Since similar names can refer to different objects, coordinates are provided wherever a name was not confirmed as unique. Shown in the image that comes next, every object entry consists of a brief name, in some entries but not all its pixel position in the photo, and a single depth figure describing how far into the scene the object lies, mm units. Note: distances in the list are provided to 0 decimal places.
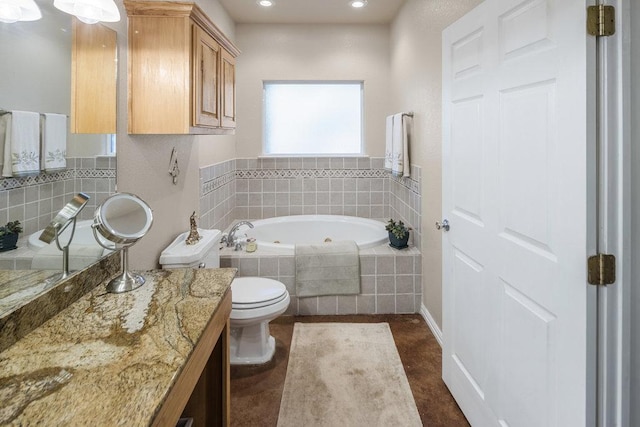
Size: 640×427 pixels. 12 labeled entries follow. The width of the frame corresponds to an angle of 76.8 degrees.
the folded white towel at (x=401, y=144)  3414
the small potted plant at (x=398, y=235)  3332
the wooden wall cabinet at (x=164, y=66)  1866
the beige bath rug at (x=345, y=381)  1947
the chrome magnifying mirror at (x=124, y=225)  1389
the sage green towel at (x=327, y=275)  3176
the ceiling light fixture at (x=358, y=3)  3672
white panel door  1147
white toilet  2270
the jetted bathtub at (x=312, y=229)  4289
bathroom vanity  762
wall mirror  1111
